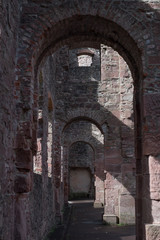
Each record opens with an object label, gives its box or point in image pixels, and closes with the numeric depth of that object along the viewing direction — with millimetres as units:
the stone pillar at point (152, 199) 4414
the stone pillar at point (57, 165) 10293
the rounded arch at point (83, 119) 11249
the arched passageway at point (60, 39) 4438
